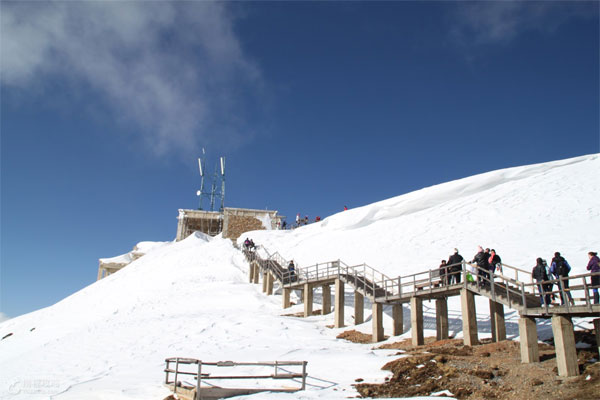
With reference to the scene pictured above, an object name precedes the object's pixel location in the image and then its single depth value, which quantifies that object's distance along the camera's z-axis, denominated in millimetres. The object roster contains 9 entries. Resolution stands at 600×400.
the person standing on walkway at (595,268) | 11028
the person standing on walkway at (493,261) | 15082
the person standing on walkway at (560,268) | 12159
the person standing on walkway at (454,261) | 15828
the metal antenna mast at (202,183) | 64062
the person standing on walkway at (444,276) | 15605
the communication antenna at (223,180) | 63975
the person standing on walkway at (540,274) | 12578
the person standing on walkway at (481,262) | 14505
